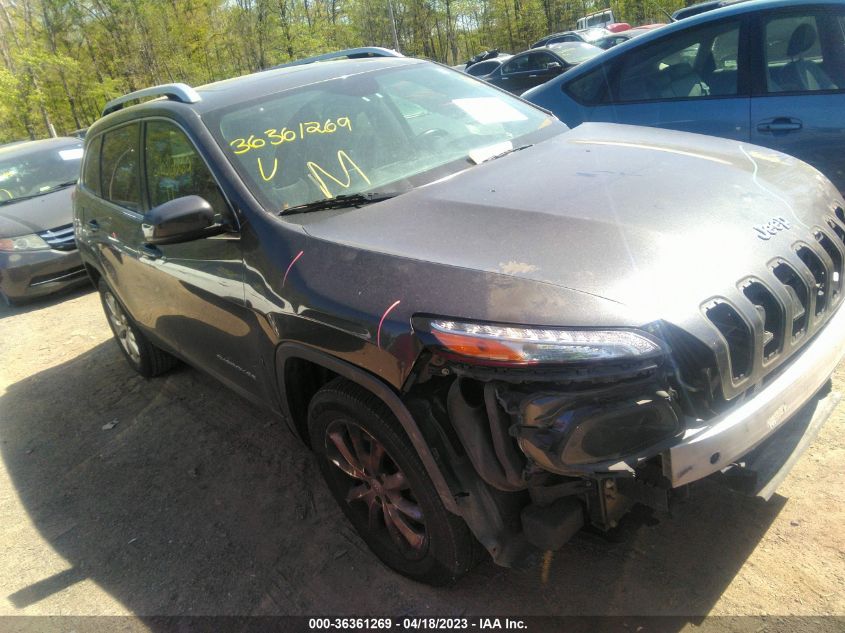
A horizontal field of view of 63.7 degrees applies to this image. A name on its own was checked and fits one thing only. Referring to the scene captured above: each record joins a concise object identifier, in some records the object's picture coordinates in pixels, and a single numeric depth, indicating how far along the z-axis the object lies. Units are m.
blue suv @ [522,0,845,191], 4.07
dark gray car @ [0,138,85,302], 7.45
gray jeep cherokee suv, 1.84
